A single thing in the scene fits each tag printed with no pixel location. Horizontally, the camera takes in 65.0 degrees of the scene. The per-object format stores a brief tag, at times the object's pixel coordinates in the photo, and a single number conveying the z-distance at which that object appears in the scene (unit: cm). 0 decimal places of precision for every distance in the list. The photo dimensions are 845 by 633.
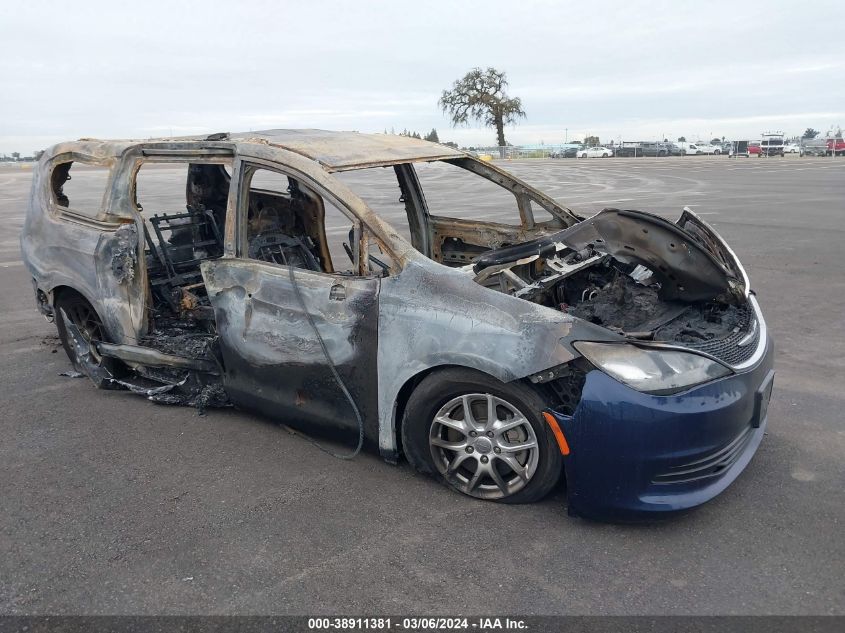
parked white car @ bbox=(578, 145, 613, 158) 6212
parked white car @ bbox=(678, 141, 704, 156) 6024
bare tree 6084
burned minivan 291
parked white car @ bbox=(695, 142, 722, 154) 6194
